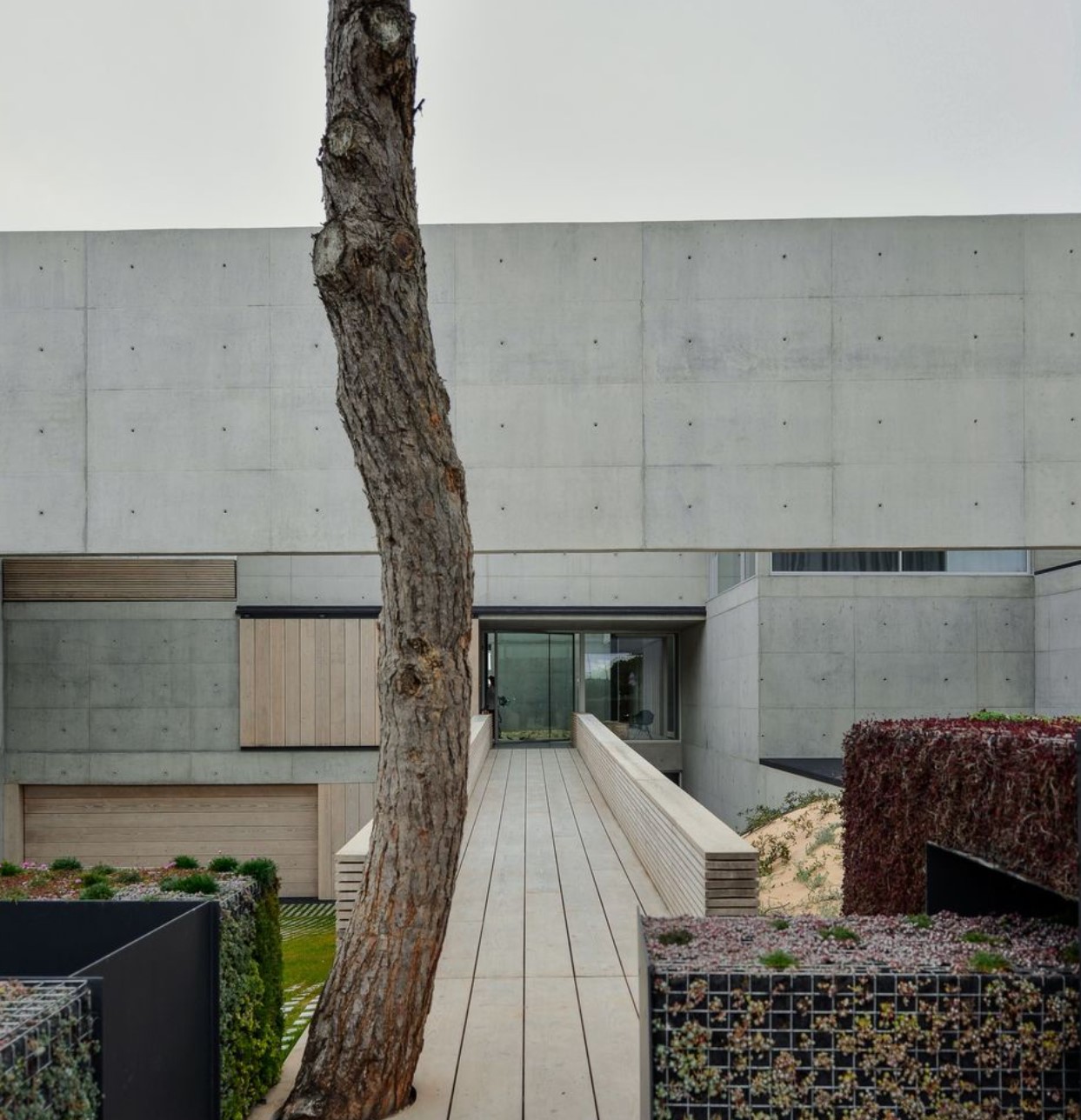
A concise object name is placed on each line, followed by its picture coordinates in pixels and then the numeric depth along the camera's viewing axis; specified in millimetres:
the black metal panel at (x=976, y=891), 3326
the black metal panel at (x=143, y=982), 2295
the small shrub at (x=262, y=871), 3605
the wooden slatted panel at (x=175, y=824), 13617
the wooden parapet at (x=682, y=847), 4902
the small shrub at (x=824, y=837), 9453
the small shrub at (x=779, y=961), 2506
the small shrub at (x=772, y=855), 9977
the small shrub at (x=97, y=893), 3082
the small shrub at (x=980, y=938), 2725
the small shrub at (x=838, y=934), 2803
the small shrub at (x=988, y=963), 2488
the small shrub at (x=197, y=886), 3205
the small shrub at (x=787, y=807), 10938
